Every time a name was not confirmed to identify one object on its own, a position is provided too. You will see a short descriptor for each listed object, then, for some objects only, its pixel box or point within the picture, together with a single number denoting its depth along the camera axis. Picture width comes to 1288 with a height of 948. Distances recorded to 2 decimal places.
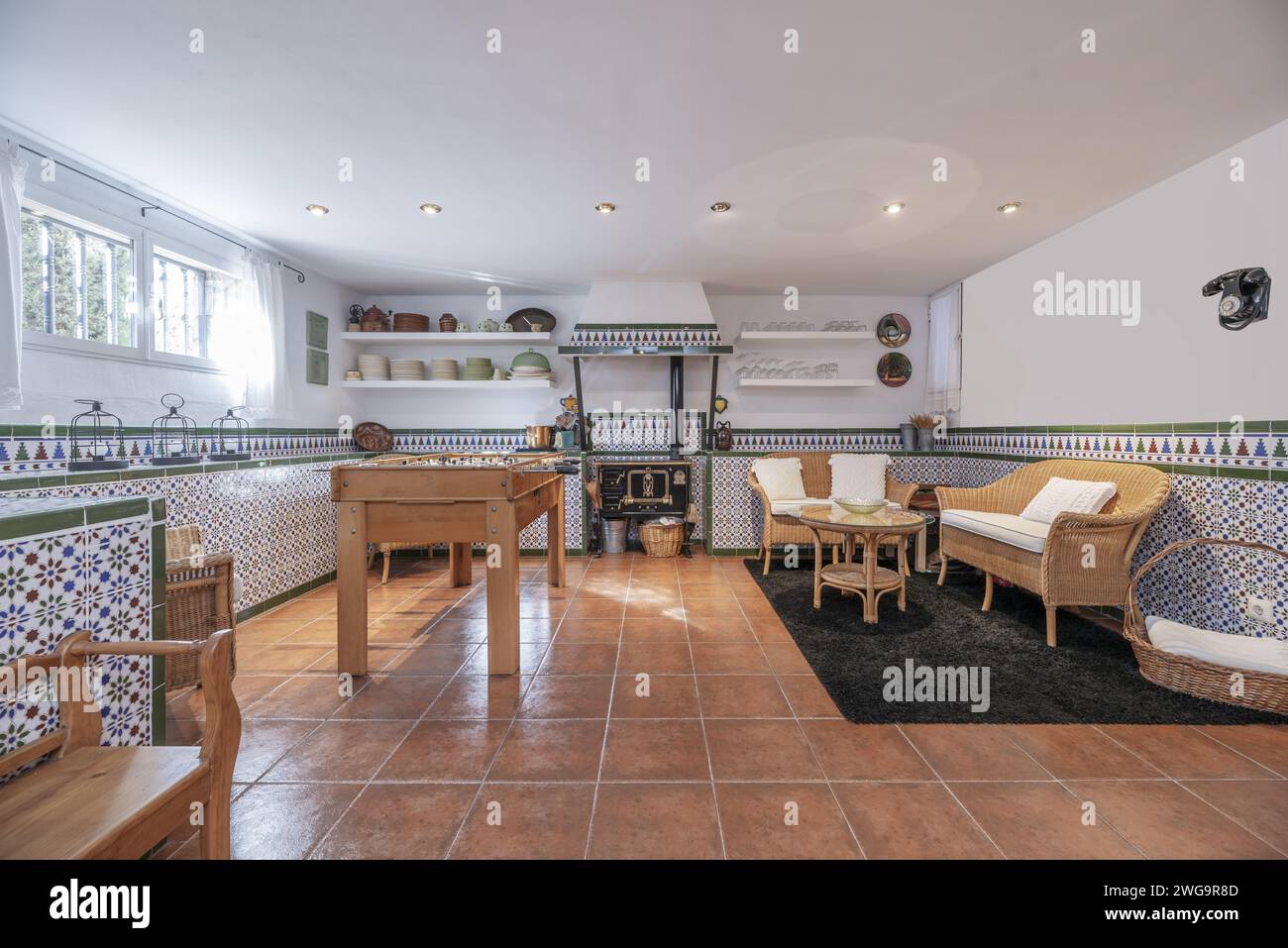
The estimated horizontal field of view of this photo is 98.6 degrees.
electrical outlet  2.78
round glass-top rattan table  3.46
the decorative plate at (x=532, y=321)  5.93
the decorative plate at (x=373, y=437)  5.89
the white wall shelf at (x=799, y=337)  5.73
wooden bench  0.99
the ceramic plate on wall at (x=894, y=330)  6.12
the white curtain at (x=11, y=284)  2.55
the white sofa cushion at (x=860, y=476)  5.32
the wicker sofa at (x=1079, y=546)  3.11
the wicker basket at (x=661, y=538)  5.48
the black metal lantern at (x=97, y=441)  3.00
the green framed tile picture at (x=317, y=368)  5.10
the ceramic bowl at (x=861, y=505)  3.68
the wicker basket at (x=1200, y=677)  2.36
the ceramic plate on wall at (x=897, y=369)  6.16
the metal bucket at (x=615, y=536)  5.68
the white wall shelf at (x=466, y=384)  5.70
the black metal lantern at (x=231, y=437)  4.00
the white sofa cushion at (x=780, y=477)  5.23
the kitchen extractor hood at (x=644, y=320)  5.47
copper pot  5.89
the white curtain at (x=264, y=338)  4.22
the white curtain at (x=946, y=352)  5.65
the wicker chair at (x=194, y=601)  2.47
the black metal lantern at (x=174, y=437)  3.51
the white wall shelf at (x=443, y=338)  5.66
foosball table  2.75
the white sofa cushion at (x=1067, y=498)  3.45
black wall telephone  2.83
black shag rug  2.39
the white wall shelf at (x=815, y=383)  5.82
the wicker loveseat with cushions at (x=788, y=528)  4.88
